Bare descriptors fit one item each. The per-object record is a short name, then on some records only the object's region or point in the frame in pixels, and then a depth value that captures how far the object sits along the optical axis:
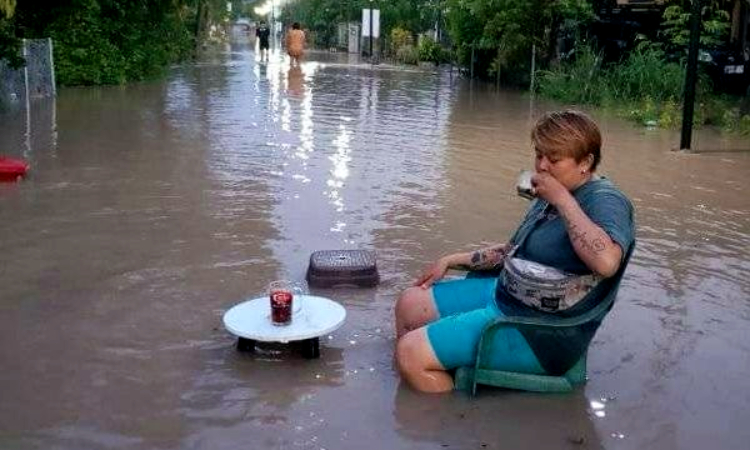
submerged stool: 5.85
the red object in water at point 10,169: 8.92
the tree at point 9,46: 13.56
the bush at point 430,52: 34.53
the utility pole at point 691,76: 11.53
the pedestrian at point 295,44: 31.64
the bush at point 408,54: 36.01
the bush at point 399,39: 39.09
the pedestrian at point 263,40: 39.25
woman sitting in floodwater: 3.76
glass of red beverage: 4.53
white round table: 4.44
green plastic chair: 3.95
